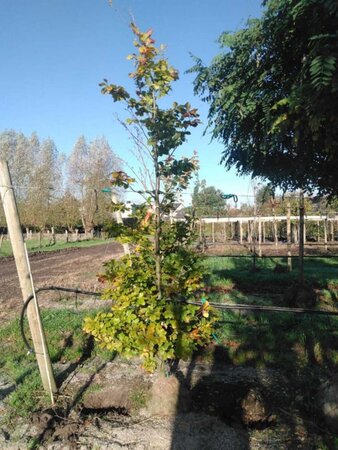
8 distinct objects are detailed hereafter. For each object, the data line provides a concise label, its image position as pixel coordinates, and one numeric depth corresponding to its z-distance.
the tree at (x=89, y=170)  34.44
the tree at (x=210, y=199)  30.34
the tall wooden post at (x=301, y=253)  7.61
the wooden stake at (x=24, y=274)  4.07
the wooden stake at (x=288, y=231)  11.58
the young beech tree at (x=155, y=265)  3.47
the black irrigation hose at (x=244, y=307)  4.11
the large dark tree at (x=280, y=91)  3.33
